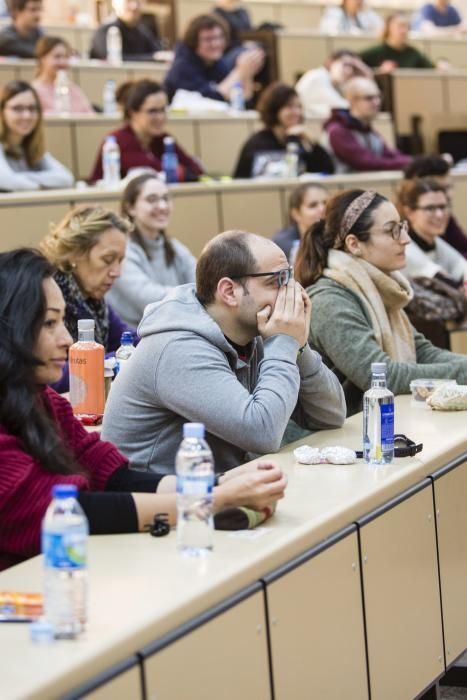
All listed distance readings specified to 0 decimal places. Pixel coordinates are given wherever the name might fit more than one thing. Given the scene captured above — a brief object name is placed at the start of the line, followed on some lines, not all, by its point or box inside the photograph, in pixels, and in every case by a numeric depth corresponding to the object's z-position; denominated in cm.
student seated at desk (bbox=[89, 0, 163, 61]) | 936
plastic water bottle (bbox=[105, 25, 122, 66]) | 900
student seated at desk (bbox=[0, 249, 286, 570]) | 203
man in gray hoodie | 256
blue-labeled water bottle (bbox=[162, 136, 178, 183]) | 665
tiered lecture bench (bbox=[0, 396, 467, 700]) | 167
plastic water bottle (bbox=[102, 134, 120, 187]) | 654
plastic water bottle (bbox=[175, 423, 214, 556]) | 201
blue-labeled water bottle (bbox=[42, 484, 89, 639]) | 168
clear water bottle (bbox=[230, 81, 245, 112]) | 853
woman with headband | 344
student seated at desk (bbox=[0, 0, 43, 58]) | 847
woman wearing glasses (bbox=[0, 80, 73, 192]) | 607
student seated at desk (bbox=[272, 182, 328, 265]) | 613
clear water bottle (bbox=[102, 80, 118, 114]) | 788
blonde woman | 409
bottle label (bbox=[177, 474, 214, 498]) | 204
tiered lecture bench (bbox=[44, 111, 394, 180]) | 728
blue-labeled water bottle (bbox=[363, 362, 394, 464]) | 258
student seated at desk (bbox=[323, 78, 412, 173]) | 802
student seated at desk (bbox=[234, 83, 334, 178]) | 740
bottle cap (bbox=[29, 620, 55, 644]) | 166
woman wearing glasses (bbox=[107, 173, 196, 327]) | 534
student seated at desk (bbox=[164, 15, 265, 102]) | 842
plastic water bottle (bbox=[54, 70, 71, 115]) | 766
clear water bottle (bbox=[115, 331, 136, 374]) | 356
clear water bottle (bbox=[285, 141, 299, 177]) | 722
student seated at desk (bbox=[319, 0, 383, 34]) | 1102
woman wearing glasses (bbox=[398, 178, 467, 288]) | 539
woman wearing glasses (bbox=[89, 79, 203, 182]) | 682
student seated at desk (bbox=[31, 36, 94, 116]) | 769
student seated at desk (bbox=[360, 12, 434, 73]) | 1024
